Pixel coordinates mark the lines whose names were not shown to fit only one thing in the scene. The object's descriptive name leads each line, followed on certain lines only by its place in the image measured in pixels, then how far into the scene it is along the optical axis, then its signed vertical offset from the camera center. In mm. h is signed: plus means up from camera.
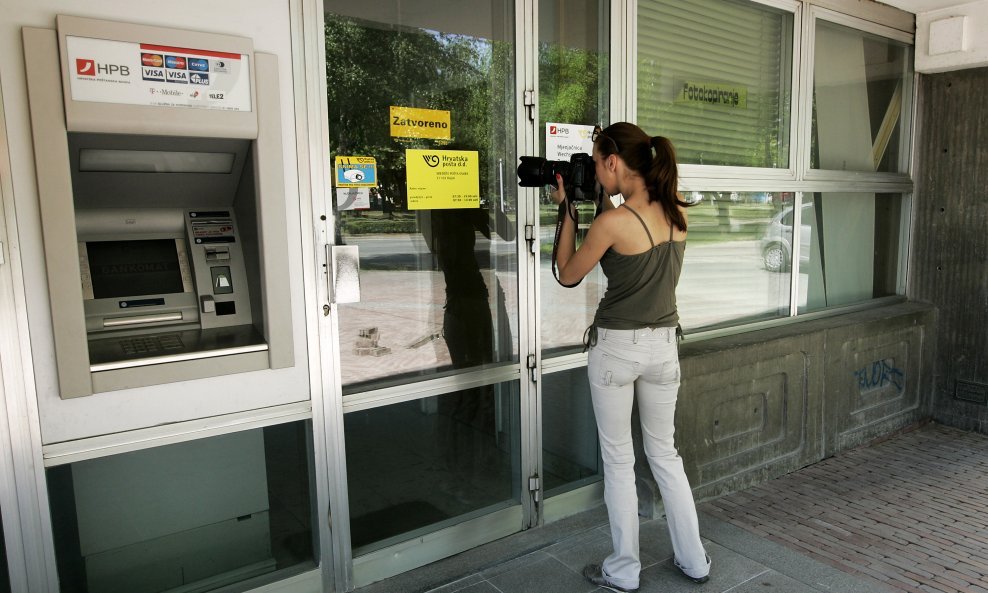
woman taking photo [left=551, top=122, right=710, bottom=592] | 2684 -471
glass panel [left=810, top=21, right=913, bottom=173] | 4785 +681
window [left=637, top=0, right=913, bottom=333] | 4102 +337
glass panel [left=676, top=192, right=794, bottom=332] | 4242 -383
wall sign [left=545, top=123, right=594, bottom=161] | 3459 +315
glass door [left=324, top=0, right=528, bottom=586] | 2910 -289
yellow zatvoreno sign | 2996 +364
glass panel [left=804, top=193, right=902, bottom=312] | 4898 -376
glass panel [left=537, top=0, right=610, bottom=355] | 3463 +563
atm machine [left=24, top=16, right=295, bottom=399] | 2162 +17
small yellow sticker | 2824 +153
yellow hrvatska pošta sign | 3047 +122
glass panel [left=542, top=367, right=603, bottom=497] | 3744 -1263
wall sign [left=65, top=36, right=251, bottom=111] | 2164 +447
